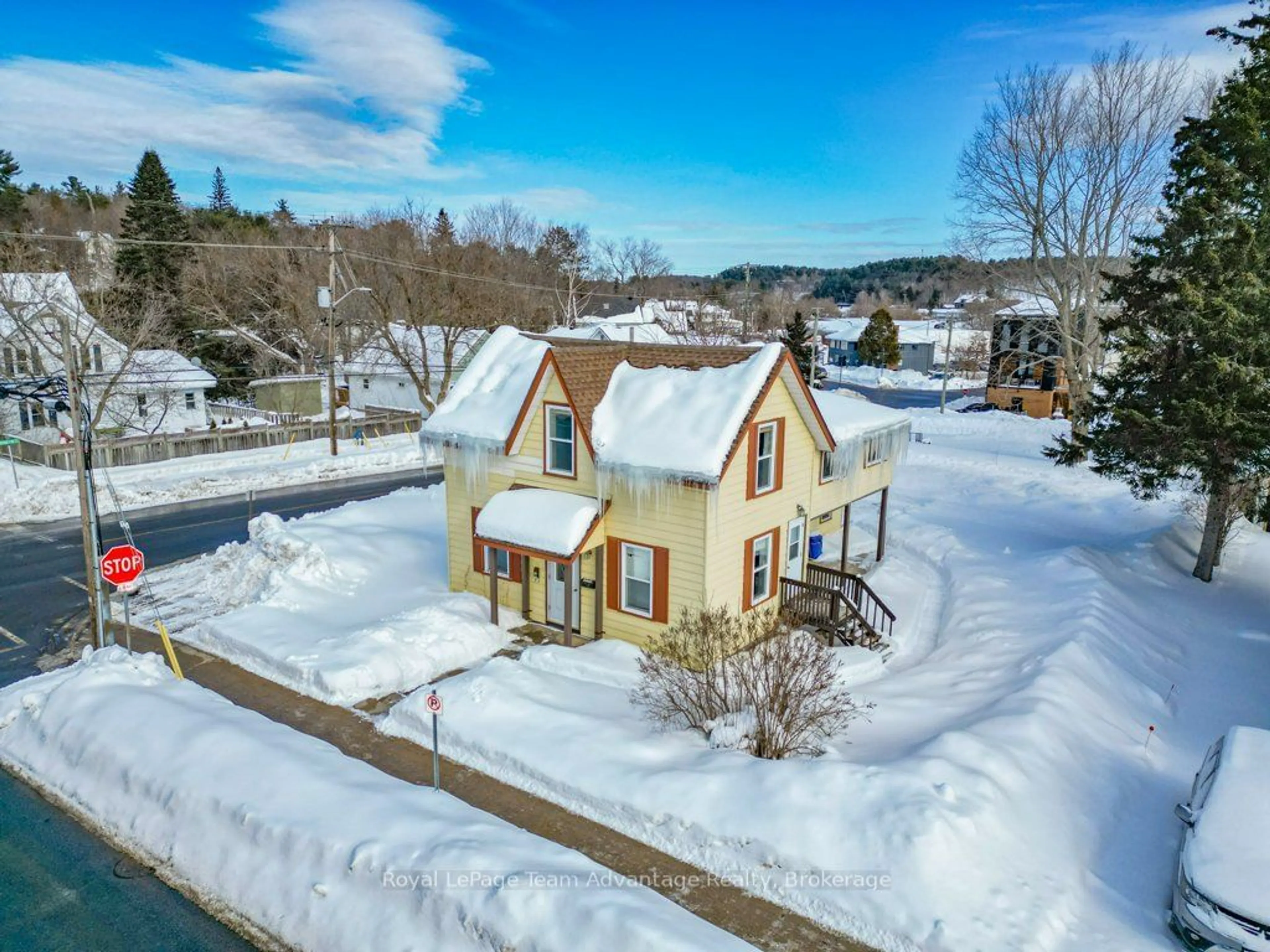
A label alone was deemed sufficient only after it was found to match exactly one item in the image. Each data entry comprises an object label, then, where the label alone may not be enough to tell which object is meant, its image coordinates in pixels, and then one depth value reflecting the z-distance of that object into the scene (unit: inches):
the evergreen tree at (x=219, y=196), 3885.3
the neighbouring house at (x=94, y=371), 1349.7
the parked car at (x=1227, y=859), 309.3
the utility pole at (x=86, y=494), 586.2
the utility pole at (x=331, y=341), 1342.3
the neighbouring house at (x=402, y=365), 1910.7
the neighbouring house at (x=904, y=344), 3725.4
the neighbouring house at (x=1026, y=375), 2087.8
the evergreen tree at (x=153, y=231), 1973.4
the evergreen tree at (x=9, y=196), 2172.7
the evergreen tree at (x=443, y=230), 2250.2
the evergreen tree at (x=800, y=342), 1870.1
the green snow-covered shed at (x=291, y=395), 1855.3
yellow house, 595.2
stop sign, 556.4
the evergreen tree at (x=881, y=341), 3489.2
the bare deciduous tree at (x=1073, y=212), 1278.3
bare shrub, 448.8
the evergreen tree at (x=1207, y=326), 744.3
